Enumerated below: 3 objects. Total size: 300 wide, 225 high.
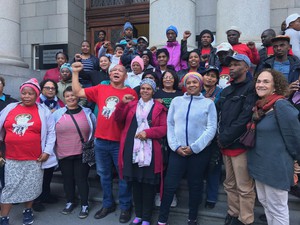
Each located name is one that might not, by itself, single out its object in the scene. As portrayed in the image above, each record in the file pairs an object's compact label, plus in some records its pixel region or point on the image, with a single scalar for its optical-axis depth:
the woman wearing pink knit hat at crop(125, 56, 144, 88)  4.72
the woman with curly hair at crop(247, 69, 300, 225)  2.75
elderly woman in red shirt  3.74
